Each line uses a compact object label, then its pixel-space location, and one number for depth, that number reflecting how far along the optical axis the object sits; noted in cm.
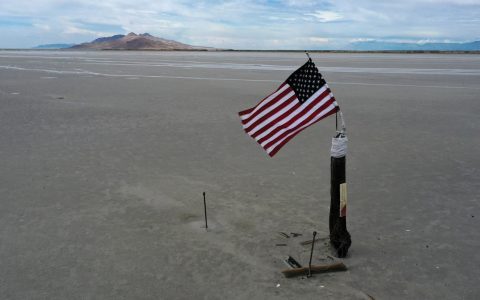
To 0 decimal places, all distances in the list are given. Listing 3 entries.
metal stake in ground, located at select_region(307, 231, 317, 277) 435
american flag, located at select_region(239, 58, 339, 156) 444
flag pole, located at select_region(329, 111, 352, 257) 452
